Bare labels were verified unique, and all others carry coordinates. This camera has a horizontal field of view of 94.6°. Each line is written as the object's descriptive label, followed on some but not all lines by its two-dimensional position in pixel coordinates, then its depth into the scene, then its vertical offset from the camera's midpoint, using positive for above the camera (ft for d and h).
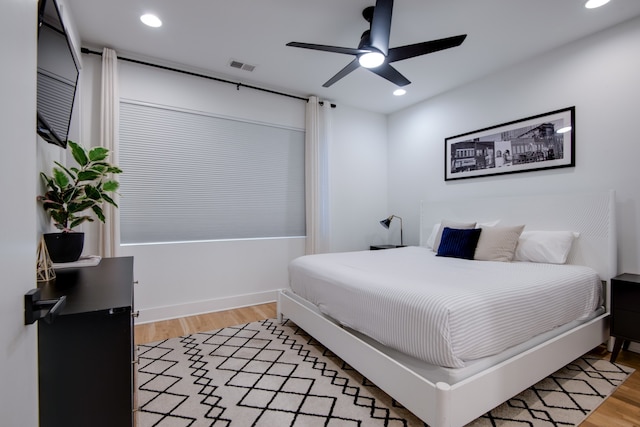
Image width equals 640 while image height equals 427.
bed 4.60 -2.22
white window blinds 10.16 +1.38
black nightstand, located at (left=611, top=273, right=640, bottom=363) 7.00 -2.37
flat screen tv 4.33 +2.31
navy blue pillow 9.41 -1.00
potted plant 5.59 +0.26
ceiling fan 6.64 +4.13
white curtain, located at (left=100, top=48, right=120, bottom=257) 9.14 +2.70
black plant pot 5.53 -0.64
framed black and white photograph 9.44 +2.38
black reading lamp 14.02 -0.45
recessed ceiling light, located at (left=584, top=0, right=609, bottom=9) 7.42 +5.33
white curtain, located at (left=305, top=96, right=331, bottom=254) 13.14 +1.73
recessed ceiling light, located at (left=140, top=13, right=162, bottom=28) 8.16 +5.44
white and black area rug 5.31 -3.72
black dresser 2.86 -1.54
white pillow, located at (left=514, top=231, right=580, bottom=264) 8.46 -0.99
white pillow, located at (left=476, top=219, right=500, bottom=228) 10.34 -0.40
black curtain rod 9.40 +5.18
